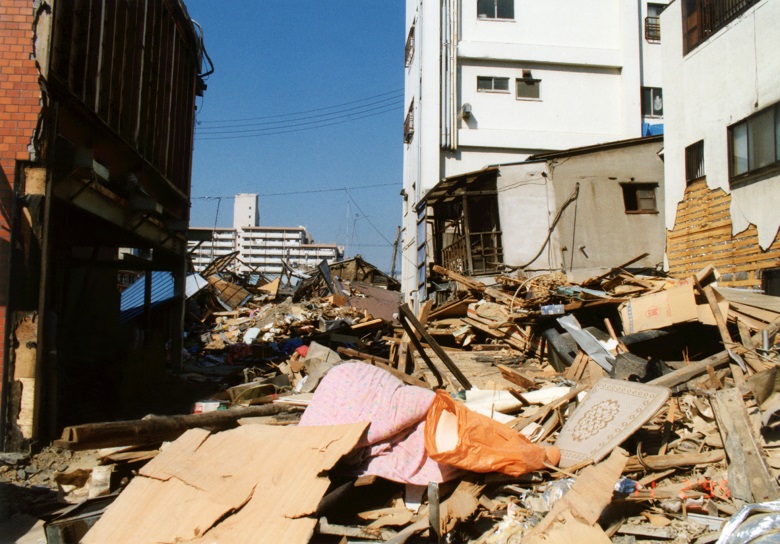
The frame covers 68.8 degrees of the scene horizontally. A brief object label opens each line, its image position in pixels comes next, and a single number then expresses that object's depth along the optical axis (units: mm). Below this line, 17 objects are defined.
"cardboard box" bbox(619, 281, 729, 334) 7969
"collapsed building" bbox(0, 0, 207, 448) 6043
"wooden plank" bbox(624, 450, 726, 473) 4660
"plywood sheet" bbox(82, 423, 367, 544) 3594
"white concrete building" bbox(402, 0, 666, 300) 19812
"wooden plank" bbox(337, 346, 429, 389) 7281
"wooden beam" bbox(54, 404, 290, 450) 4621
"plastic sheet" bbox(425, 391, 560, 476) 4324
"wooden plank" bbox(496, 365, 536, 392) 7512
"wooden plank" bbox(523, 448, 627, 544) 3531
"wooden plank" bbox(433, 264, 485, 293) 13994
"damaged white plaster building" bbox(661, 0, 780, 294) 9266
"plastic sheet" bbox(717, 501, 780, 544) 3229
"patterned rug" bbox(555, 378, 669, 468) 4758
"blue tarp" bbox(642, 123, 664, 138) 20359
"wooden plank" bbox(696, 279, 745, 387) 6402
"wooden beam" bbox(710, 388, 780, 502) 4078
